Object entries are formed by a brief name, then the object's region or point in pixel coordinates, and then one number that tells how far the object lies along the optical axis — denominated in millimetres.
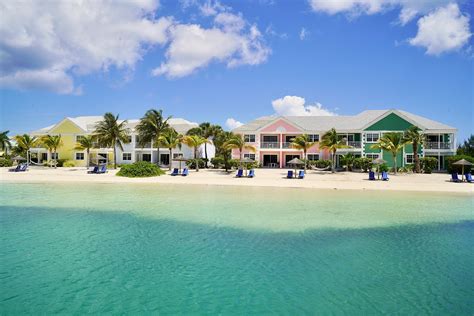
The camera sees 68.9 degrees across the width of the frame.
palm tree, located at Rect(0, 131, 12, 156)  57000
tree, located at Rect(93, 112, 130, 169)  43750
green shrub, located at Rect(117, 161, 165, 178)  35216
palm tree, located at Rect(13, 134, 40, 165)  49094
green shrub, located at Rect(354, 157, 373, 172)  39541
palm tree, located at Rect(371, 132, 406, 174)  36375
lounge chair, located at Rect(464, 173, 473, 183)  30931
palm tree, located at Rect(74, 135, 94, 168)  45625
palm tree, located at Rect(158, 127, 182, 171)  41531
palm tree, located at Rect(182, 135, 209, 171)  40219
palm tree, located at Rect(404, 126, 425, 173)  37588
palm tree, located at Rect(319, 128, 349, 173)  36844
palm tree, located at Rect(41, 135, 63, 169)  46656
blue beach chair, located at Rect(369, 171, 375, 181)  32175
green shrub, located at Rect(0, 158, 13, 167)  50444
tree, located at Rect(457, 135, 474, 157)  66225
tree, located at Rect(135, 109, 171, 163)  44750
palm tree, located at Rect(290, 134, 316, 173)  38094
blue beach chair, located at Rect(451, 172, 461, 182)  31059
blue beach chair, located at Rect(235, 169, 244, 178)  35544
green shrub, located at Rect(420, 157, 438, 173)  38719
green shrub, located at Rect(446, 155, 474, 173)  36500
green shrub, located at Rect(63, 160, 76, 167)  50188
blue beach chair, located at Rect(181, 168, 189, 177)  36506
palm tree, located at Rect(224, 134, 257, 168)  37906
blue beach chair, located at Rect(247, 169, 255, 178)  35156
